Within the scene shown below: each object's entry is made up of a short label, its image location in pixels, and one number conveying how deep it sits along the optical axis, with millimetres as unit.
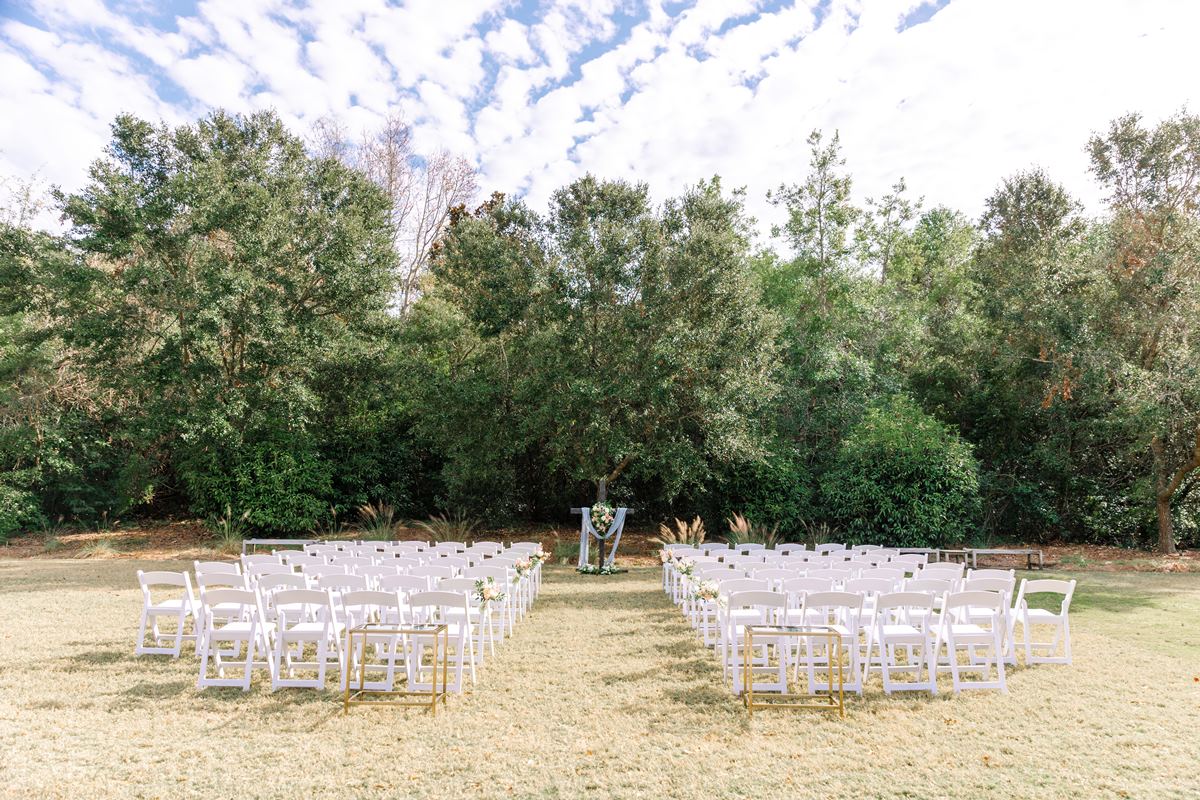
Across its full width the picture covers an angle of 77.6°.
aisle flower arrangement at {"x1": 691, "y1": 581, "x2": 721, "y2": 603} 7270
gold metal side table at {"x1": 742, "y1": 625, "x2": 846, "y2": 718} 5609
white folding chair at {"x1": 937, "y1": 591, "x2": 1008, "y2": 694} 6125
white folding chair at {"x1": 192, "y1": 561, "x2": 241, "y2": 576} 7551
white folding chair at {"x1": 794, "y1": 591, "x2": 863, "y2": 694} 5910
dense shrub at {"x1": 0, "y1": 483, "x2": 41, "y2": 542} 18766
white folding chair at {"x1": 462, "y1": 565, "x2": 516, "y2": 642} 8250
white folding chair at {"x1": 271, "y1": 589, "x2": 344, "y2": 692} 6098
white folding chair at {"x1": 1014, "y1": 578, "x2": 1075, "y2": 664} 6988
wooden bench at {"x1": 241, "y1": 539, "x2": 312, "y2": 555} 15523
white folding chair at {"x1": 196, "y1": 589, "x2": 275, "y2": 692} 6176
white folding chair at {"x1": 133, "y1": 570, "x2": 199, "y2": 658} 7020
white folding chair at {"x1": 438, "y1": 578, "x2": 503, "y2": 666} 7164
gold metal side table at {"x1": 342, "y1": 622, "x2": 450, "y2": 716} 5570
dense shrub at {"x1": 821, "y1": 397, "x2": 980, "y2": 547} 15984
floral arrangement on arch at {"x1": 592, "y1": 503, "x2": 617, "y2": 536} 14594
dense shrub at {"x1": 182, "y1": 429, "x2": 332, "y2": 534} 18719
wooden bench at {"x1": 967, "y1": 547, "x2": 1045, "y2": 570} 14816
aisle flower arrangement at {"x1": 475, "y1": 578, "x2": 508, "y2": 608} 6801
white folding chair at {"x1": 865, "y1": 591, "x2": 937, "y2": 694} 6062
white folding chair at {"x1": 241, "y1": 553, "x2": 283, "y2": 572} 8577
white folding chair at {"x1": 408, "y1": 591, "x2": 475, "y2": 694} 6051
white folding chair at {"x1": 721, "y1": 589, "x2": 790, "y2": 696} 5984
